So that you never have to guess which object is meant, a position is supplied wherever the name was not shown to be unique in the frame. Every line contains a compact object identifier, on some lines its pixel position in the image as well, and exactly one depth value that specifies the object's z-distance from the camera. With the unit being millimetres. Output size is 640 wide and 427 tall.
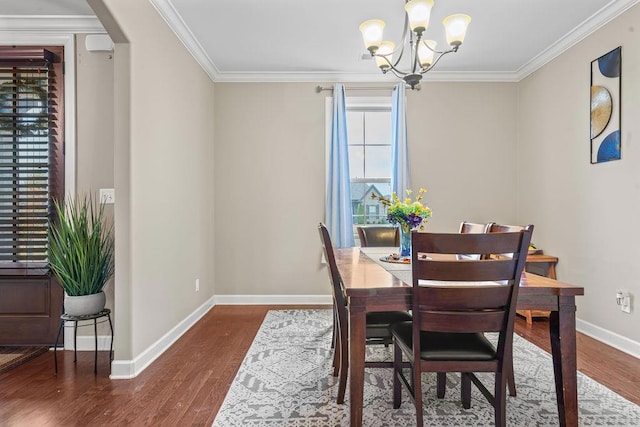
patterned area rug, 1927
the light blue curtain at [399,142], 4297
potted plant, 2451
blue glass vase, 2420
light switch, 2828
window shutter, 2918
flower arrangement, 2305
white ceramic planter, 2439
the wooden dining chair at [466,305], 1492
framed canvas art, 2953
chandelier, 2053
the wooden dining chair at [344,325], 1985
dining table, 1626
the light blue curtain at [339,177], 4277
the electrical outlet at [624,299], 2869
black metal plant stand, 2430
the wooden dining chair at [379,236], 3432
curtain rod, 4387
